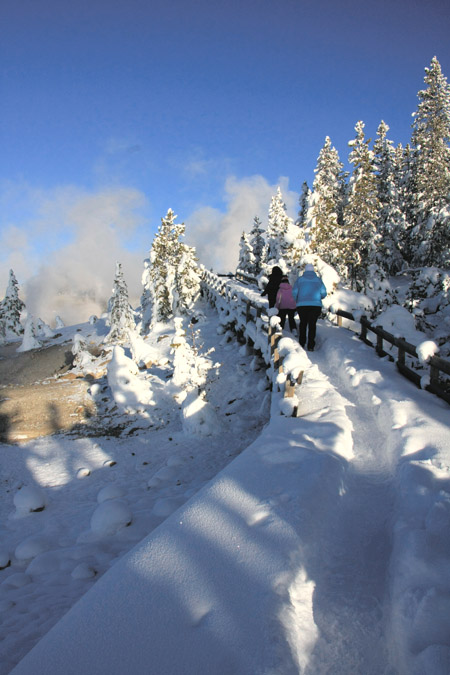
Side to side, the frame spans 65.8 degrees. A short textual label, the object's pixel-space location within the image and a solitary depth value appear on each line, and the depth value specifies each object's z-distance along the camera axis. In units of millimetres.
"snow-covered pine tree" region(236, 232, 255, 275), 42875
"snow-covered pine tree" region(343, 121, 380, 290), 22688
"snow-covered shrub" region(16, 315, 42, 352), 36812
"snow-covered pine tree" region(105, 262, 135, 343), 32750
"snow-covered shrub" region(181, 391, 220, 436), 8781
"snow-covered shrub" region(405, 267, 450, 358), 9992
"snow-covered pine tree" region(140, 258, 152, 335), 27575
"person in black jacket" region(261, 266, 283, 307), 11310
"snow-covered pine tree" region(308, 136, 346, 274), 19062
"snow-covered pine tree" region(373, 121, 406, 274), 30141
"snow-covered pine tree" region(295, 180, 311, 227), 42775
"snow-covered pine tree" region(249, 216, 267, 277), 43469
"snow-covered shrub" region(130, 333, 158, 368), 16391
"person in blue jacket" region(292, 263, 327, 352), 9172
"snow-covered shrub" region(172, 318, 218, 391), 11078
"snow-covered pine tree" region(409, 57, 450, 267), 23562
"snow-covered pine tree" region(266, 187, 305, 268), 14953
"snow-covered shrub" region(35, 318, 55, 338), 41425
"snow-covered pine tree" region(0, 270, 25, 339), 44500
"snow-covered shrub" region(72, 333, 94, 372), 20859
